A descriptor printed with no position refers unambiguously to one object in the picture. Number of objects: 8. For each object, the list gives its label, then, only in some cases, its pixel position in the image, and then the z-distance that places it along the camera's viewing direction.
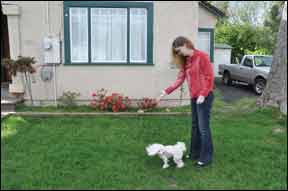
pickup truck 10.62
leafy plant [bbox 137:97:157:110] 7.18
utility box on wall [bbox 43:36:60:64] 7.21
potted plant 6.80
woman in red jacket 3.61
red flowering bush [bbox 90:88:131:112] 7.04
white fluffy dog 3.82
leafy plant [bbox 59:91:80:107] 7.33
